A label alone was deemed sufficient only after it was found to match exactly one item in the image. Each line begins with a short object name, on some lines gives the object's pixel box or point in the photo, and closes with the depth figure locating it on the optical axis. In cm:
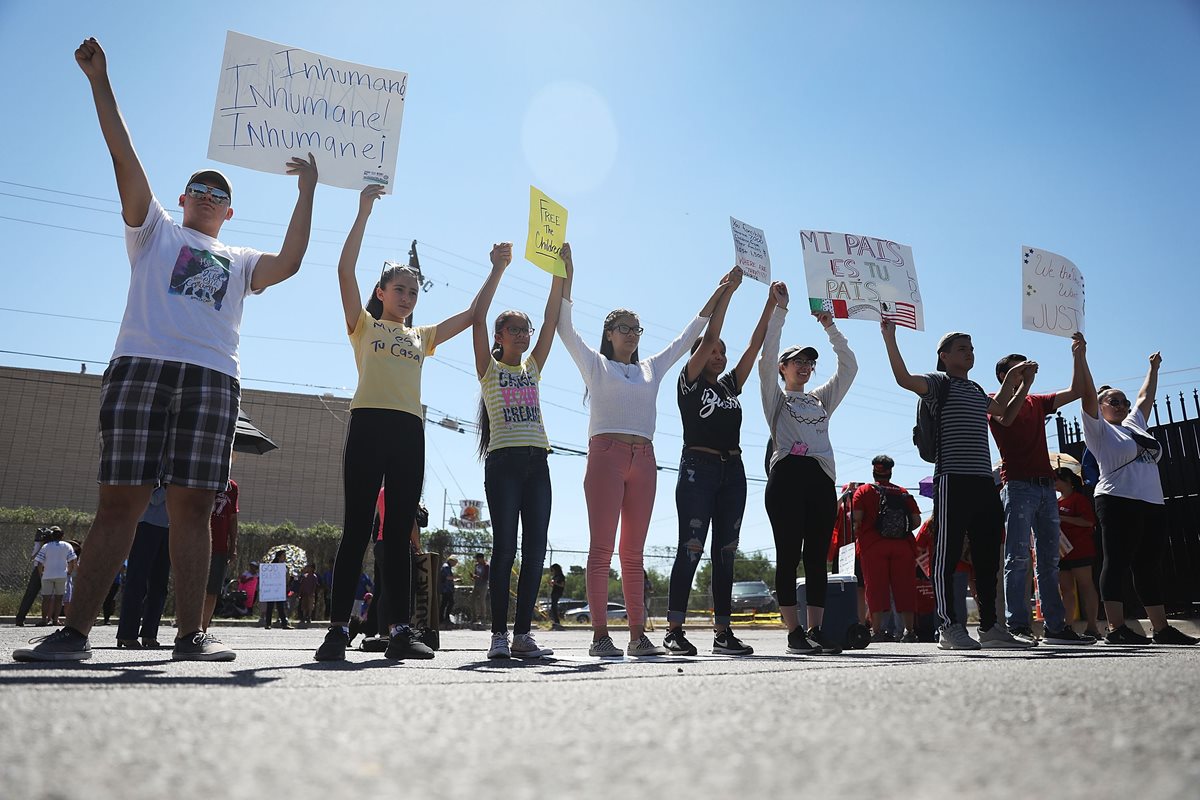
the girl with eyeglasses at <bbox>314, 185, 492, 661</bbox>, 404
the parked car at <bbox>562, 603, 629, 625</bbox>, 3453
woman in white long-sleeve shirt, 499
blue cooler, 772
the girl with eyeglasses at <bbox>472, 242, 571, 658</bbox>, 467
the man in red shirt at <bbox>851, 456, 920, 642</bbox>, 772
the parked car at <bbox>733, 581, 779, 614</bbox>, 3103
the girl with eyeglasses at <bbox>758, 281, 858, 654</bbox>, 546
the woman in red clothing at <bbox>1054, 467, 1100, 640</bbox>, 758
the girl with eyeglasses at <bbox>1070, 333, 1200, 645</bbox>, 614
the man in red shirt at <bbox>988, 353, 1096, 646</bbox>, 597
